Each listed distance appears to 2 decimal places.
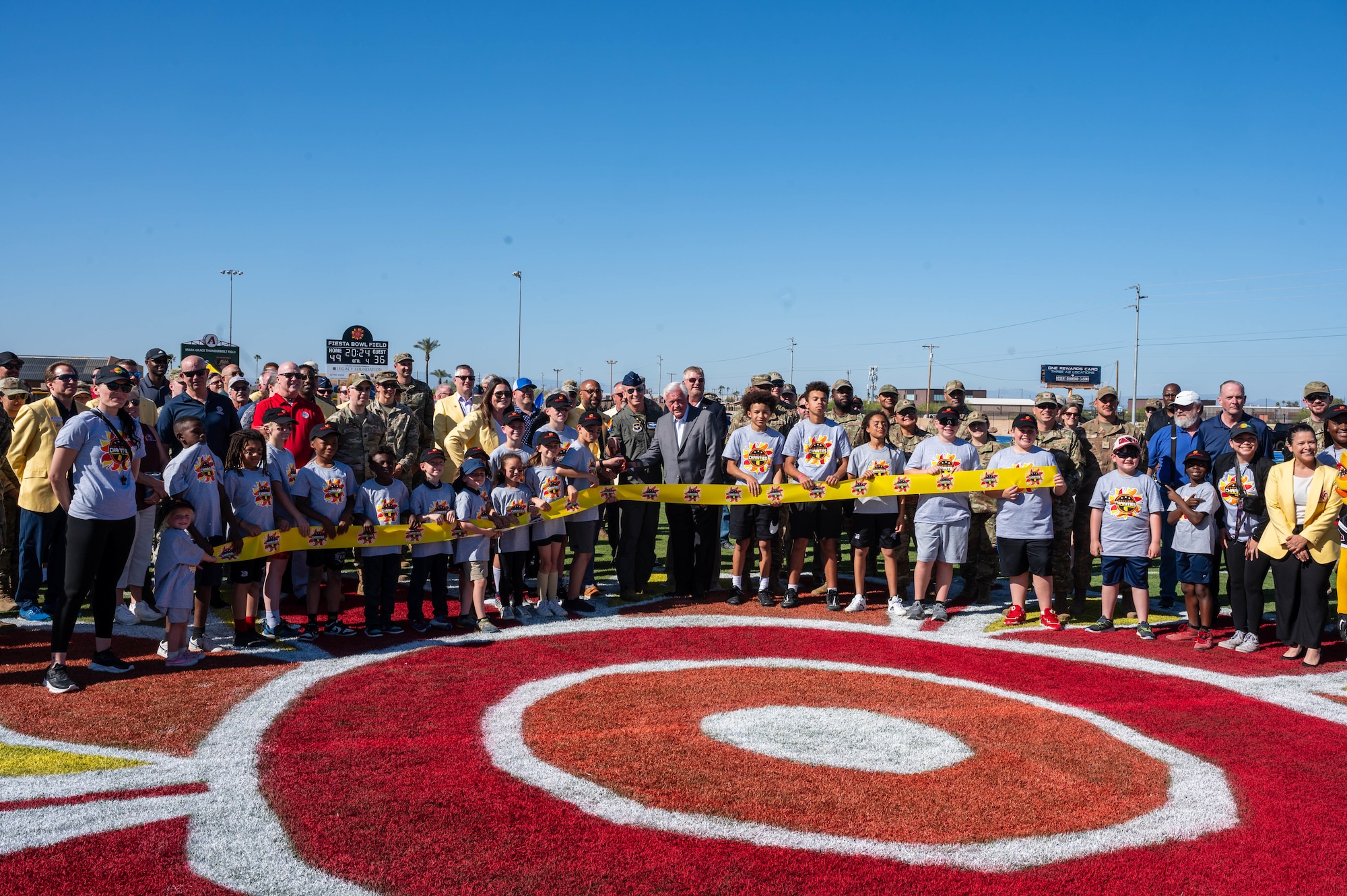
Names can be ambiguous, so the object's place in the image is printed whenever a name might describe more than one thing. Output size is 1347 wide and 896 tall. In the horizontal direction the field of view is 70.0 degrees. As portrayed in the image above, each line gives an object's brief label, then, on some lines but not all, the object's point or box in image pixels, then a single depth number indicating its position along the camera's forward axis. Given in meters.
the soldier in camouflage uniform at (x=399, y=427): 9.59
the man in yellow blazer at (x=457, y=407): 10.51
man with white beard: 9.50
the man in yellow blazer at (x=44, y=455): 7.93
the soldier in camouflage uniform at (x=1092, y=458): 9.86
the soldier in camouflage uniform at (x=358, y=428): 9.19
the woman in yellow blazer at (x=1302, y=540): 7.75
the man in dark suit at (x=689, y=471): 10.00
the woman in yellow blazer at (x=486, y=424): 9.57
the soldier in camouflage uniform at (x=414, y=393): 11.09
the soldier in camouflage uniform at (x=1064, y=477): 9.45
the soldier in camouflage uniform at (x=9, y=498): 9.02
